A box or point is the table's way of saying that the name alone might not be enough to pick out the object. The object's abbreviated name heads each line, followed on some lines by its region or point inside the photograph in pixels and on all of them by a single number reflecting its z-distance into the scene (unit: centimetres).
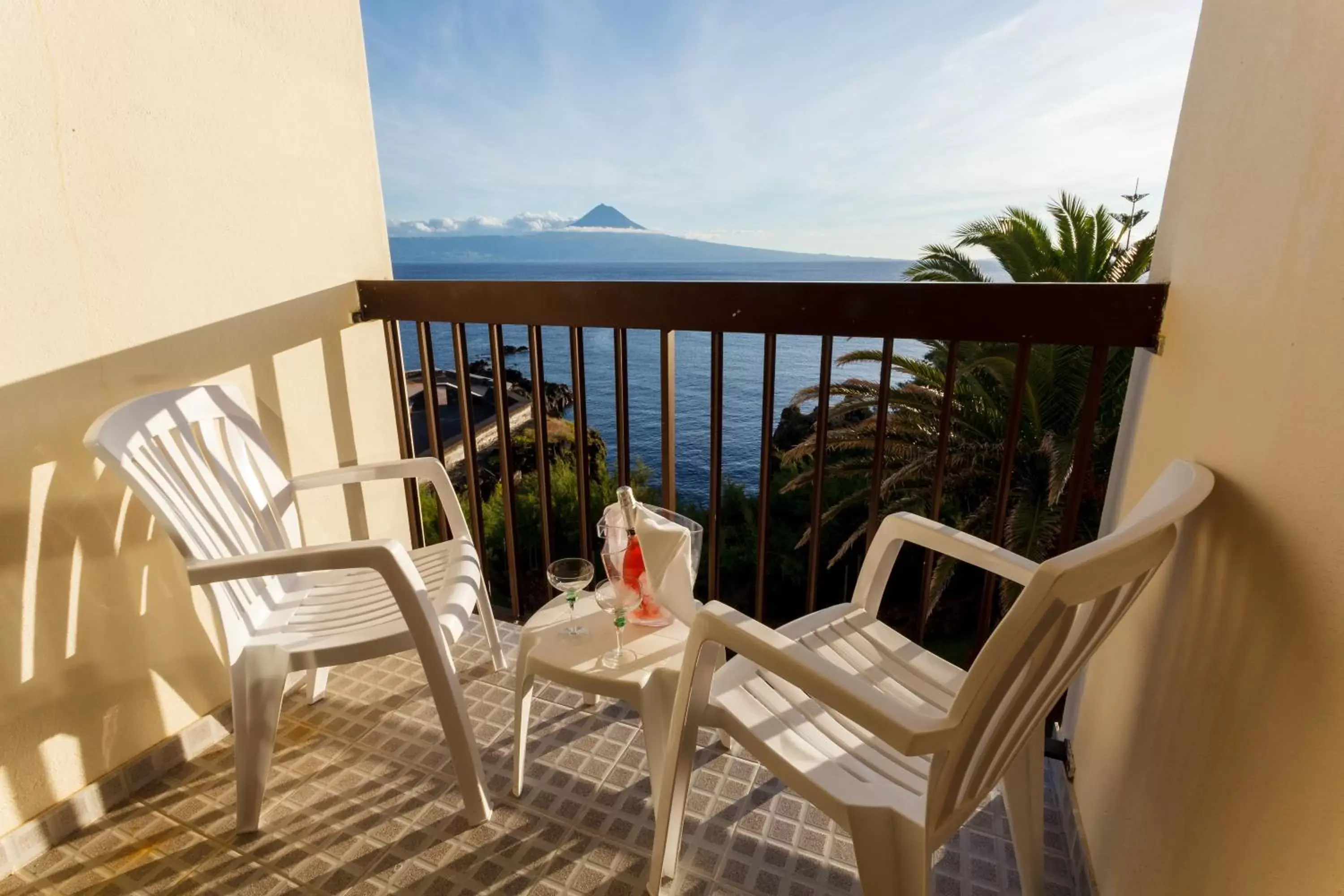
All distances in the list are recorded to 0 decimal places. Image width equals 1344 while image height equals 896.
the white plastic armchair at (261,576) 138
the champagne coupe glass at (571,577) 158
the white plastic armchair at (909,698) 79
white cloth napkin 150
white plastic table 136
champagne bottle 151
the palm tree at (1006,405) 570
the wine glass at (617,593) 151
